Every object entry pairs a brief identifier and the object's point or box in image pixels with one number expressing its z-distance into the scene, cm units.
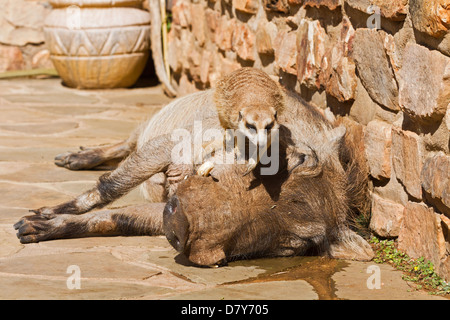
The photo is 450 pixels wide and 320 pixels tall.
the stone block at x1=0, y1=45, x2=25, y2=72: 924
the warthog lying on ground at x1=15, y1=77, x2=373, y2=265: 298
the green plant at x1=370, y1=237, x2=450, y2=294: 287
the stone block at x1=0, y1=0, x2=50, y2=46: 912
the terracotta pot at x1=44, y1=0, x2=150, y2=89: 785
